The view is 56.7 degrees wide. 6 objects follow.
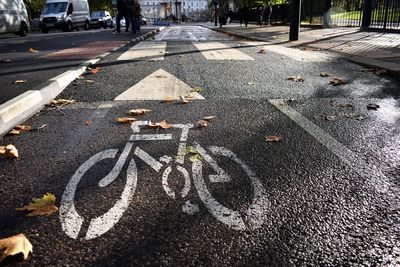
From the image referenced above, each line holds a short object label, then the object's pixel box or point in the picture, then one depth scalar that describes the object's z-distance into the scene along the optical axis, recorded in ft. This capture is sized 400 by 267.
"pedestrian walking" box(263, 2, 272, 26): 101.65
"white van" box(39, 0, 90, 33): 91.30
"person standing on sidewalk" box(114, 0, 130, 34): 61.16
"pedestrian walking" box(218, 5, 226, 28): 112.94
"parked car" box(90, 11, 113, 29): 121.39
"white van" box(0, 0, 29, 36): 66.95
